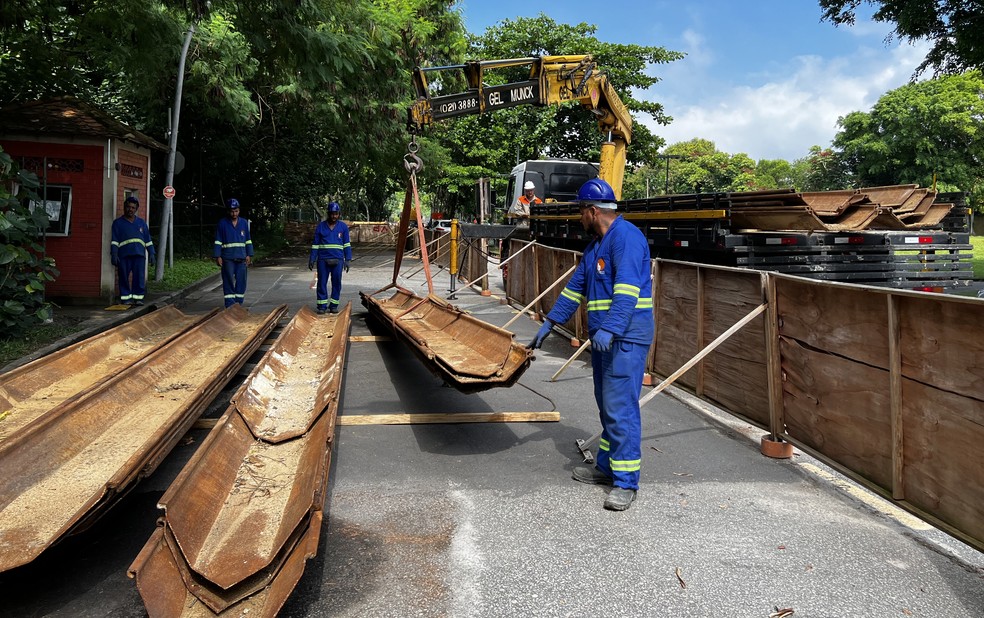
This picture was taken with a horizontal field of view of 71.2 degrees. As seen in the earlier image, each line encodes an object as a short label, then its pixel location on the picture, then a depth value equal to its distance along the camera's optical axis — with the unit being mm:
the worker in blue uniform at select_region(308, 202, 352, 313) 11383
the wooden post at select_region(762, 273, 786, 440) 5340
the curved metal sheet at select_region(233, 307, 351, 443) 5168
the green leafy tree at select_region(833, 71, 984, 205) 48844
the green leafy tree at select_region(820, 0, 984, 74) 15039
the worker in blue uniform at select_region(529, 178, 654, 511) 4457
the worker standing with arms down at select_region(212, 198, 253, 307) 11203
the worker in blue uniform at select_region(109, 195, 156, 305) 11750
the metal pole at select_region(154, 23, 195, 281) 15703
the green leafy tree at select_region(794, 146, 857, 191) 59469
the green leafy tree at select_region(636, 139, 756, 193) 76625
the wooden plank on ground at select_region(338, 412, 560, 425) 6098
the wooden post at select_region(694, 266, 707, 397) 6627
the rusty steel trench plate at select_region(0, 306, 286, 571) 3430
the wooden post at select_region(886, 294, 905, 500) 4020
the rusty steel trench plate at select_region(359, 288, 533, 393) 5184
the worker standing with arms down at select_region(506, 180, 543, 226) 17000
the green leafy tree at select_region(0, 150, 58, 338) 8266
